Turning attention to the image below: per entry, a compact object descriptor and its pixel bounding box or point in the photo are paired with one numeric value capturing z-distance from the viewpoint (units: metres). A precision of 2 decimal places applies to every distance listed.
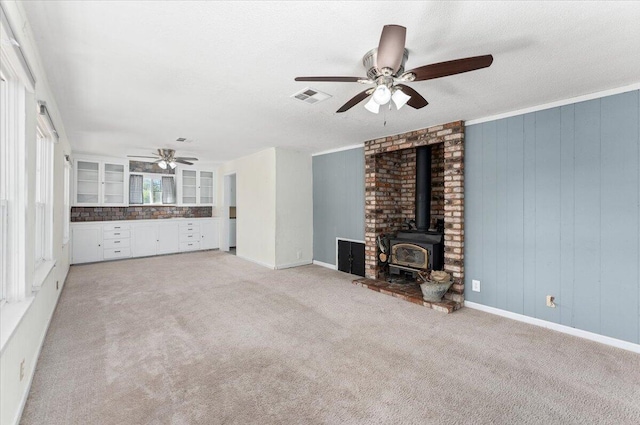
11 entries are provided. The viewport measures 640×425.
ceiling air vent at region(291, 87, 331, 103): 2.81
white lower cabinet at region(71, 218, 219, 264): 6.33
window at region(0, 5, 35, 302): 1.89
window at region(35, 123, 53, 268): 3.15
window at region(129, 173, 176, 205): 7.14
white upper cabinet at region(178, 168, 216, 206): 7.80
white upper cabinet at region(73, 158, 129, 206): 6.43
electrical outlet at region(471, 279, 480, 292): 3.68
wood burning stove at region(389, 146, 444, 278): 4.11
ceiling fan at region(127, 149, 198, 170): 5.66
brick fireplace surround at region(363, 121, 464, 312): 3.78
